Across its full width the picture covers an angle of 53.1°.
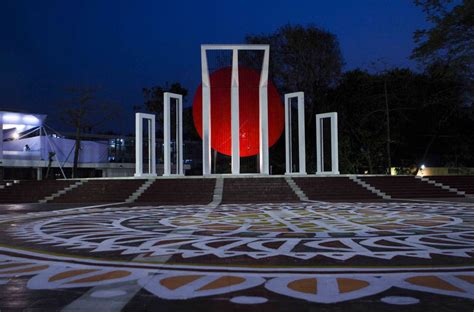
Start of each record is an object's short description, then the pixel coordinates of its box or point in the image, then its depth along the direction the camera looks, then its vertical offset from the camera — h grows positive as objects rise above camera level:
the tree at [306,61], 41.12 +9.60
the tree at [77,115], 46.91 +5.73
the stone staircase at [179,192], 24.39 -1.11
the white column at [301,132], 29.92 +2.37
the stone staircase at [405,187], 26.55 -1.07
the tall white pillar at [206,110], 29.03 +3.78
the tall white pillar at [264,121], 29.30 +3.06
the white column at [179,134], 30.99 +2.46
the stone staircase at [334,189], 25.08 -1.11
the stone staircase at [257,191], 24.38 -1.11
